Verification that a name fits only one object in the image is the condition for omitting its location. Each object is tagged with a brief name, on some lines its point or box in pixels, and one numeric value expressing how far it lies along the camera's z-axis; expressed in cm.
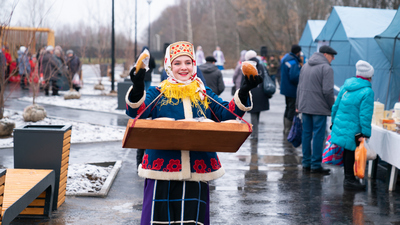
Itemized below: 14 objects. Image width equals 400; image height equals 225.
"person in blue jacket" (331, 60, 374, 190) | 632
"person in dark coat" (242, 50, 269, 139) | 998
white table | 639
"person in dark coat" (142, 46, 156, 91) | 1052
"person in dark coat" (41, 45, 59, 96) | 1681
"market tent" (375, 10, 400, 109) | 824
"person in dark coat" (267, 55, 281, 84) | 1919
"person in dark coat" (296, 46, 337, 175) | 729
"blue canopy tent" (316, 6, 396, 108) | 996
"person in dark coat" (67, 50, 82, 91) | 1841
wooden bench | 396
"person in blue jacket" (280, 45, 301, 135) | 1019
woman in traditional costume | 343
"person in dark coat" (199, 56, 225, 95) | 973
